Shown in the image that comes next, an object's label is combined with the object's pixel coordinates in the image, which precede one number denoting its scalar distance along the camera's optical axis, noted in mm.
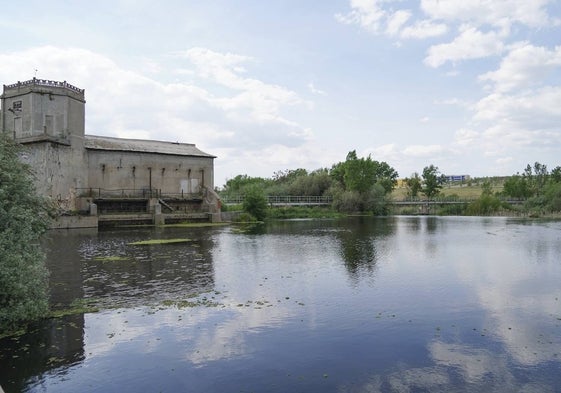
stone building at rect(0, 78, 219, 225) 52469
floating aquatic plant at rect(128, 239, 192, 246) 35219
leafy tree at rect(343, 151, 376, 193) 107562
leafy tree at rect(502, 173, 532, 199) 127781
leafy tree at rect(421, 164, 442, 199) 134462
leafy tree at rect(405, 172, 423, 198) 155362
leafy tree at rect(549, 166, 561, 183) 127638
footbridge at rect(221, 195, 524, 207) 97200
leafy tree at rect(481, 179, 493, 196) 129000
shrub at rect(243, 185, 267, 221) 71938
